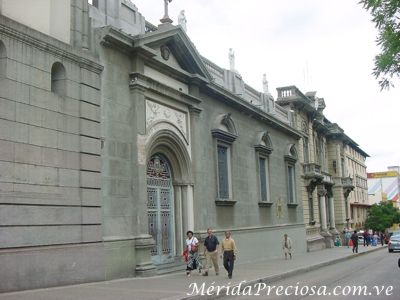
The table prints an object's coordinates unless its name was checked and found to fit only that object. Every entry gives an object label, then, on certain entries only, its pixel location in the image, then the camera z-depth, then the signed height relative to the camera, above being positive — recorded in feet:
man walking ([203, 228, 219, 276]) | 53.62 -2.72
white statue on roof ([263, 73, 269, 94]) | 102.98 +27.49
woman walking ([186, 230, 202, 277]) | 53.36 -2.75
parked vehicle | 115.55 -5.82
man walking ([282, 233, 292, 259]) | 83.66 -3.79
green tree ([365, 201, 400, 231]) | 221.05 +0.77
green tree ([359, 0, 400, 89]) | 34.50 +12.61
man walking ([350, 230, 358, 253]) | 109.83 -4.59
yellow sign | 352.08 +30.48
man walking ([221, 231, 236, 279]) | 51.80 -2.91
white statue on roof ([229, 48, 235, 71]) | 83.66 +26.53
